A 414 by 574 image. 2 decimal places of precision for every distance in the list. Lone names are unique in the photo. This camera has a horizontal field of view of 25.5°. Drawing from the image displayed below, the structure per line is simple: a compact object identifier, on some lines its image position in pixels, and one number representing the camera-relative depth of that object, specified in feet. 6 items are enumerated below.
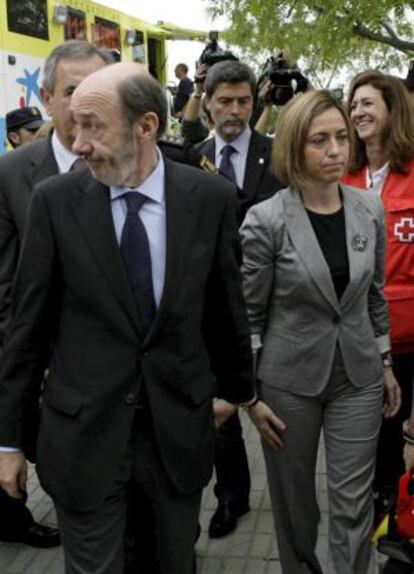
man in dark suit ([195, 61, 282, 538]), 14.06
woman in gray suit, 10.23
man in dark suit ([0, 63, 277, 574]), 8.11
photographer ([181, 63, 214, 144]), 16.58
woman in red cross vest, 12.21
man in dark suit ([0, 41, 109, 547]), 10.17
